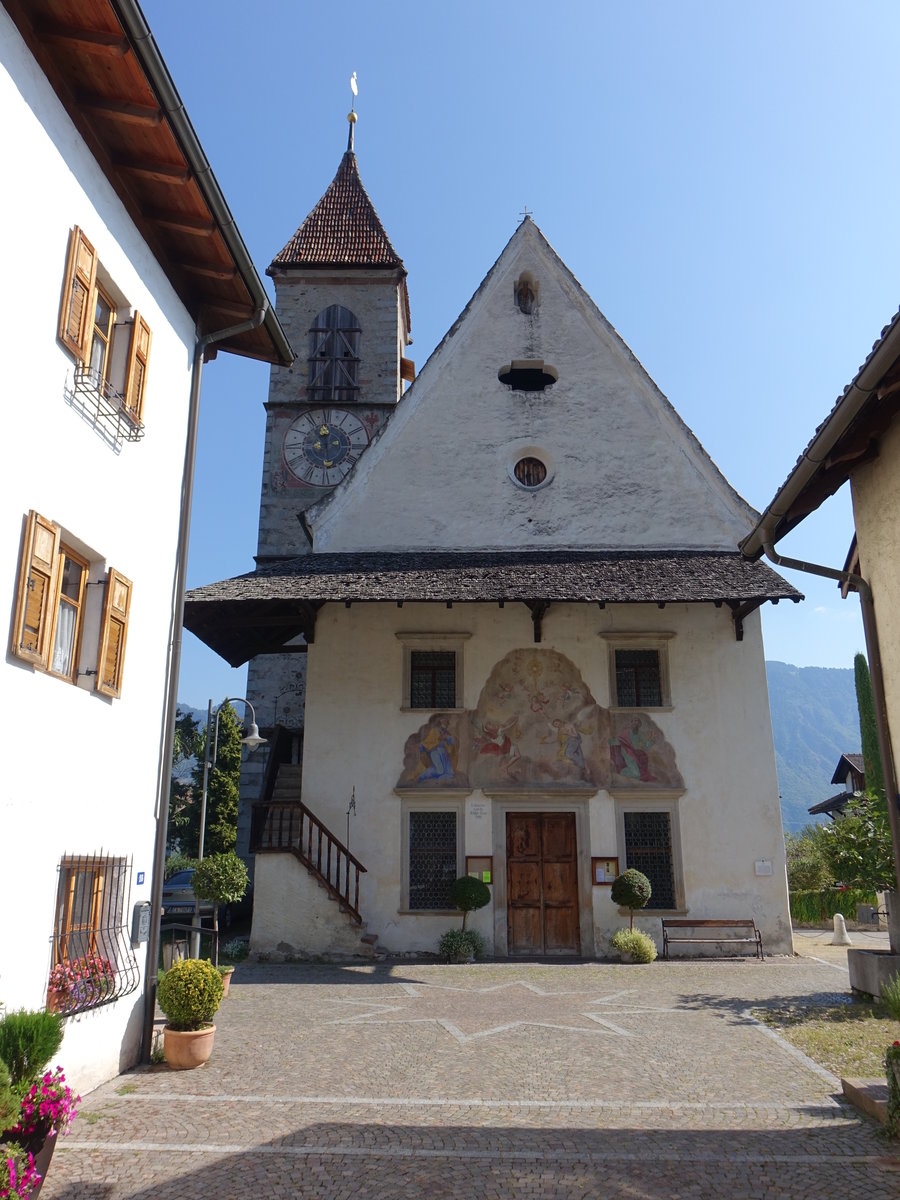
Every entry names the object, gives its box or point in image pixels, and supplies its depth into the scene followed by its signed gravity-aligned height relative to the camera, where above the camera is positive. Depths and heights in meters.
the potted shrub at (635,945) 15.14 -1.18
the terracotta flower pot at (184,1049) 8.22 -1.50
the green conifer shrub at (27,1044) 5.19 -0.93
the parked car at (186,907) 20.57 -0.84
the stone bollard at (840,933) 18.44 -1.21
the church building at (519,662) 16.12 +3.56
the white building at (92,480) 6.56 +3.04
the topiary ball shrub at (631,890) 15.55 -0.34
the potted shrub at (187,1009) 8.23 -1.18
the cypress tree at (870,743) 28.55 +3.76
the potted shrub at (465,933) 15.43 -1.02
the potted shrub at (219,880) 12.75 -0.15
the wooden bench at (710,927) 15.87 -0.94
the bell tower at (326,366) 26.08 +13.80
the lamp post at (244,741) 13.99 +1.93
